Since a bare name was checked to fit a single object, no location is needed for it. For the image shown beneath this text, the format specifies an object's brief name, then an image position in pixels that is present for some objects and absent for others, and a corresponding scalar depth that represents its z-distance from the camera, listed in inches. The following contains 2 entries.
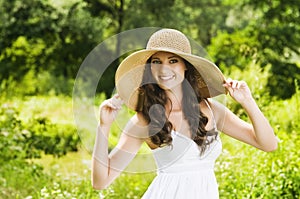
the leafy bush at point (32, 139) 339.5
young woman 129.9
